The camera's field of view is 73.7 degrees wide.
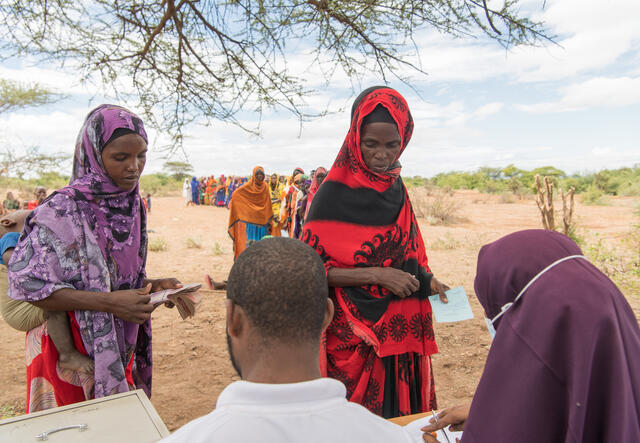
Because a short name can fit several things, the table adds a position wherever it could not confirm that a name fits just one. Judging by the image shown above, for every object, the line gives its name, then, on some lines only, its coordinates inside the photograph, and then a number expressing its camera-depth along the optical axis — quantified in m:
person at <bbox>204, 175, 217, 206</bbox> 31.23
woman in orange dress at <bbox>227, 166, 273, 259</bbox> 8.80
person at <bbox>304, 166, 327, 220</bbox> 7.37
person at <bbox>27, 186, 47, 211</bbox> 8.11
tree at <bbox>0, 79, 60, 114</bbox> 18.34
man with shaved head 0.82
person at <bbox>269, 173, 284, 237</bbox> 9.98
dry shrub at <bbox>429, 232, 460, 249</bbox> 11.71
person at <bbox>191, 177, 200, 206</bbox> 31.11
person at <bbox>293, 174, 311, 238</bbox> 8.62
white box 1.49
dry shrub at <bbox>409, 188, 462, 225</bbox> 18.62
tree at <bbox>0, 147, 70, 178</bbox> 20.59
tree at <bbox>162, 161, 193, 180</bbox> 51.88
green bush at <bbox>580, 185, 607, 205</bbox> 23.73
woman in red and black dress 2.30
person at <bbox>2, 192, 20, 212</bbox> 14.75
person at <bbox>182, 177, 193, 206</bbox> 30.61
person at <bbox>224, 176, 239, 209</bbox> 28.69
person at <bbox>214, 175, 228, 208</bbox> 30.31
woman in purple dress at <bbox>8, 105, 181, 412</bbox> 1.90
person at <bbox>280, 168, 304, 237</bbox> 10.21
